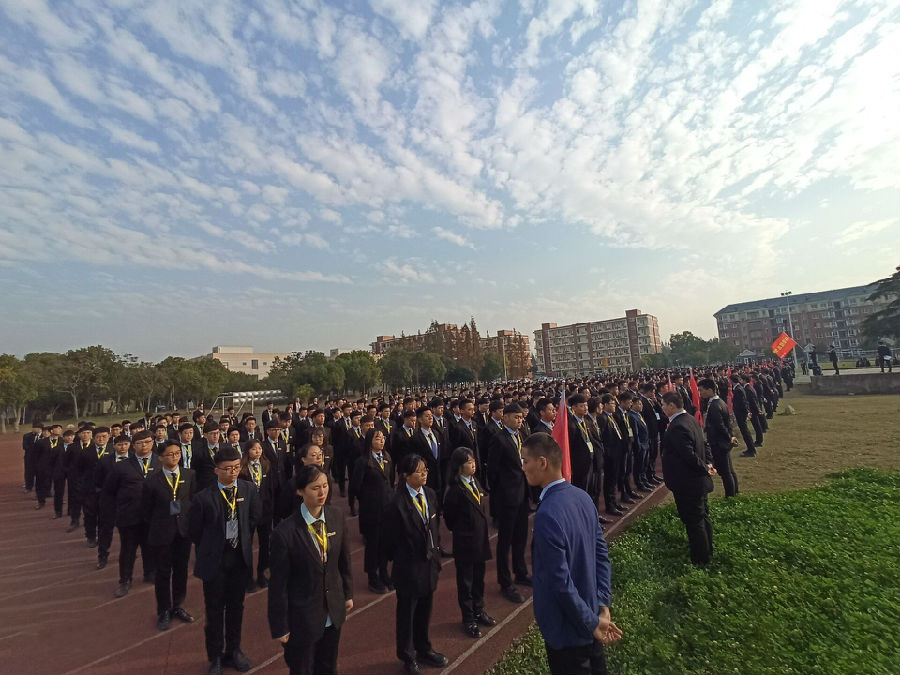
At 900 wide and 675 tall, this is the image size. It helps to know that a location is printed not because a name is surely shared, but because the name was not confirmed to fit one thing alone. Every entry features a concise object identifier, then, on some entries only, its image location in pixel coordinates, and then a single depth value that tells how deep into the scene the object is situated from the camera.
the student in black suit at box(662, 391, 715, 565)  4.91
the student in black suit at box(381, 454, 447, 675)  3.61
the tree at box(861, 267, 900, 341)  34.19
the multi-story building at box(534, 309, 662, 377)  104.06
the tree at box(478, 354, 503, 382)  64.06
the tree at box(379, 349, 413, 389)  50.03
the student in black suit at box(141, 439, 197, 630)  4.60
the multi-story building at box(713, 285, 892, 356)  87.12
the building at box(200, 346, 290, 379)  88.88
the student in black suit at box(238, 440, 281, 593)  5.54
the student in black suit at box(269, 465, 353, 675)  2.84
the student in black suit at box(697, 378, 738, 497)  7.05
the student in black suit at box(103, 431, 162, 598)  5.33
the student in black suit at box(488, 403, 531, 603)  4.86
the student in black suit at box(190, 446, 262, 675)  3.70
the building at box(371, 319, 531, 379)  65.19
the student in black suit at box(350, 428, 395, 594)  5.46
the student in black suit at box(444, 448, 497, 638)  4.12
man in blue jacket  2.35
